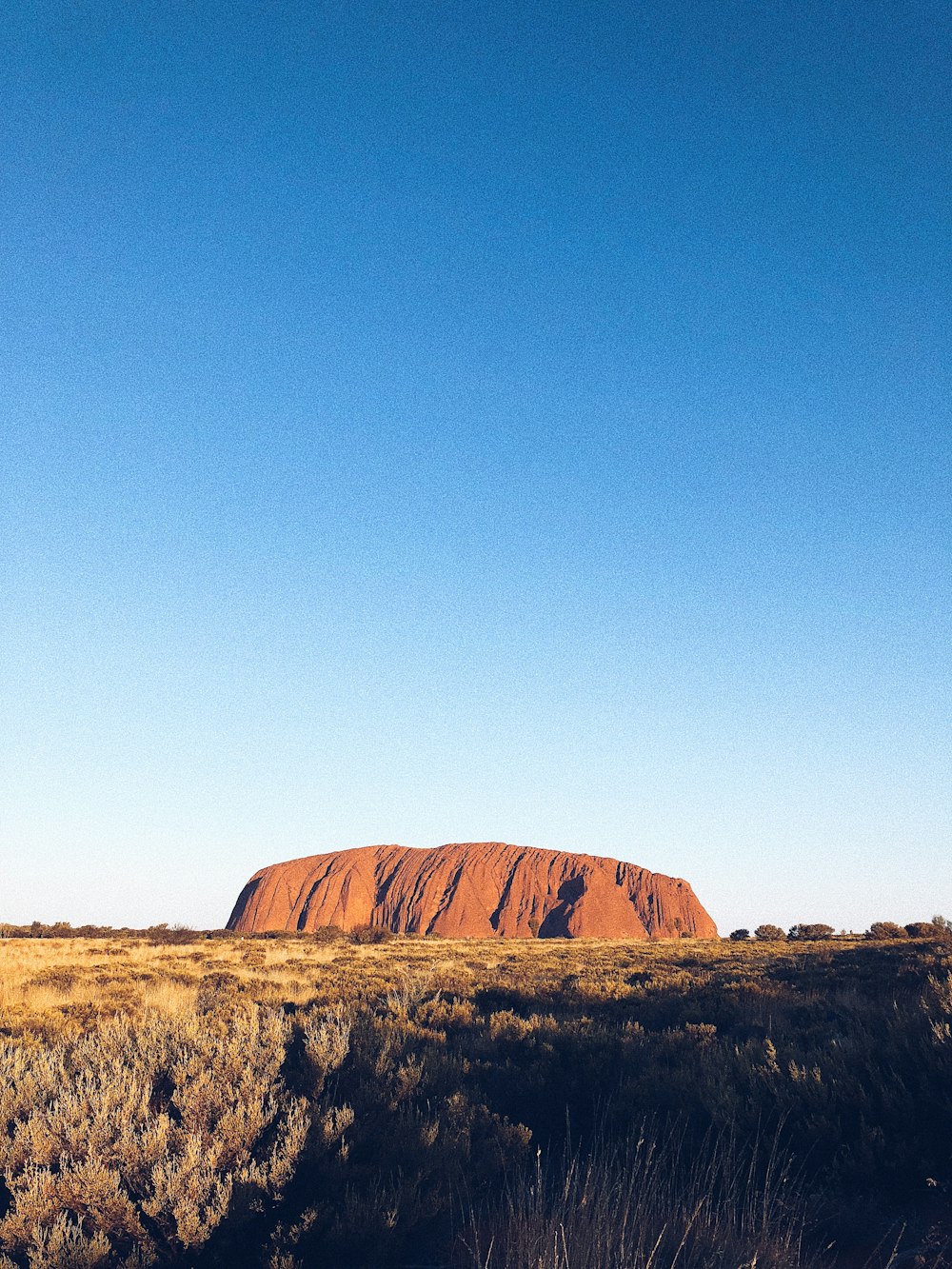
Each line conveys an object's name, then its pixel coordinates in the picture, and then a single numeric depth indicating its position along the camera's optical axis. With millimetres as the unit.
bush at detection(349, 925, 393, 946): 46219
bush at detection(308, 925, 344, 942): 48153
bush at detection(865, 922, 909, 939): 40875
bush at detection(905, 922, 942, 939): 38156
